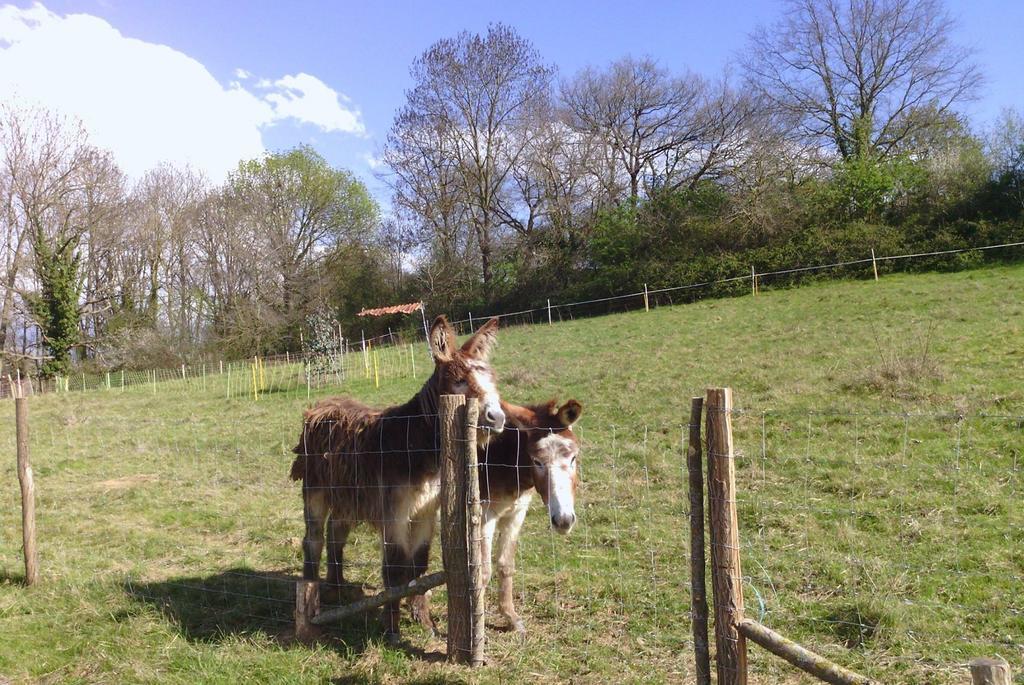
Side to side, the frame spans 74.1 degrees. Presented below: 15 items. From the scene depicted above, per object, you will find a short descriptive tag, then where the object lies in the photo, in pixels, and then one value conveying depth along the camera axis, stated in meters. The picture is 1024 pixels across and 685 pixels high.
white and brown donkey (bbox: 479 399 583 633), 4.42
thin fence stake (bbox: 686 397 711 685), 3.32
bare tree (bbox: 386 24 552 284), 35.66
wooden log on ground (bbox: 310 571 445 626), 4.27
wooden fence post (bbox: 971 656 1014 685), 1.96
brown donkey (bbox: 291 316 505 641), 4.73
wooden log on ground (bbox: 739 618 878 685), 2.65
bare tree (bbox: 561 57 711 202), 35.91
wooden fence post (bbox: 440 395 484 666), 4.18
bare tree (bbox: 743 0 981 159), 33.31
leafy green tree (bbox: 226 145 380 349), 38.41
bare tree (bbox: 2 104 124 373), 31.66
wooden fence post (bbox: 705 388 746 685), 3.15
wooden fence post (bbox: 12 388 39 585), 6.05
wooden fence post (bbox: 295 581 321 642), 4.66
